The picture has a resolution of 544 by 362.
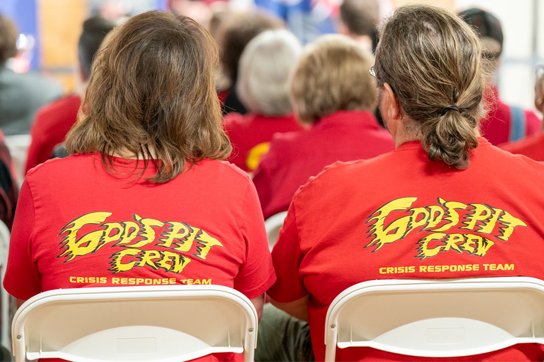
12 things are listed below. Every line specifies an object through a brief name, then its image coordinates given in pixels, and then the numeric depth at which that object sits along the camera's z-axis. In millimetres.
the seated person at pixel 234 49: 7527
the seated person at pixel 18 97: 7488
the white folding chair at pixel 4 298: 3840
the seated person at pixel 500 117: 5484
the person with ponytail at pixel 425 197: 2707
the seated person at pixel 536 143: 4016
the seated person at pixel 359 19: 7949
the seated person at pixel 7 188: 4680
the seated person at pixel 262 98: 5805
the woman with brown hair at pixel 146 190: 2646
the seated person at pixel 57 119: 5781
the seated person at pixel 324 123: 4445
